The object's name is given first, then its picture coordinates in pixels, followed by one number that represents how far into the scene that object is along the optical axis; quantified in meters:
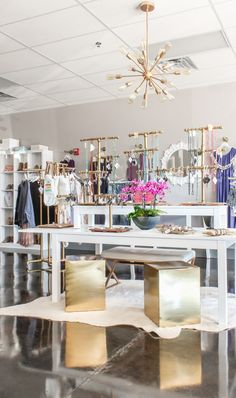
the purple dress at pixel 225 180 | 6.18
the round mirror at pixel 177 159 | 6.64
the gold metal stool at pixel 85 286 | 3.49
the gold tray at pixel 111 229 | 3.68
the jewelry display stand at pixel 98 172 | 4.77
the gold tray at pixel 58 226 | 4.15
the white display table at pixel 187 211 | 4.28
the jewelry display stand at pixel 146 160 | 4.82
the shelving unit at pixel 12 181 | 7.59
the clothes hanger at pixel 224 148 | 6.25
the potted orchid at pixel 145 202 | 3.69
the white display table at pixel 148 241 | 3.15
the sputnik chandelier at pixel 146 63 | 3.76
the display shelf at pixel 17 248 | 7.22
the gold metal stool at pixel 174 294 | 3.08
